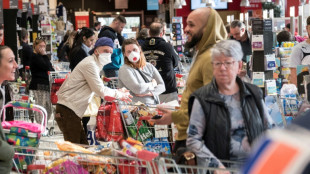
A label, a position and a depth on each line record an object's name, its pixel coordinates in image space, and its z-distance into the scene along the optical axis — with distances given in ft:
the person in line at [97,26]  61.62
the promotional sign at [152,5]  105.81
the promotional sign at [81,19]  101.74
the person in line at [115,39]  28.30
